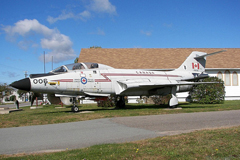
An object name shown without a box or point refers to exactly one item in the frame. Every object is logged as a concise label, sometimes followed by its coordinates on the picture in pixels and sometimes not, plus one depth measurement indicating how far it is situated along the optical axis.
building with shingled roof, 27.32
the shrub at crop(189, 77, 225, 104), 21.97
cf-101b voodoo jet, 13.44
